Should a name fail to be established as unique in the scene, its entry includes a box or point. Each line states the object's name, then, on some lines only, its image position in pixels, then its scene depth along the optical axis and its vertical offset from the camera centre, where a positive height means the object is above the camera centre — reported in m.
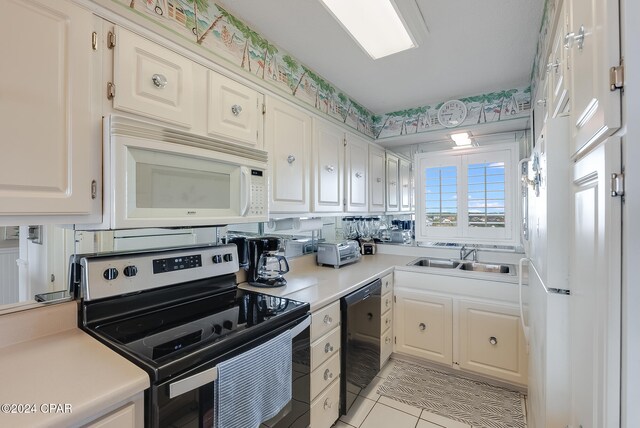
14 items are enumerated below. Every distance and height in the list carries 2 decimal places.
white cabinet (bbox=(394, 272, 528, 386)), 2.07 -0.85
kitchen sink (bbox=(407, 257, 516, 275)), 2.58 -0.46
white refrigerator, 0.91 -0.18
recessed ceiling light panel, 1.42 +1.04
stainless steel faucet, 2.70 -0.35
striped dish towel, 1.00 -0.64
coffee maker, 1.84 -0.30
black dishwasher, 1.77 -0.83
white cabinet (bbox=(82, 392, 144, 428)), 0.75 -0.53
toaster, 2.43 -0.32
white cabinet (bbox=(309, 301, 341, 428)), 1.53 -0.83
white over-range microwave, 1.04 +0.16
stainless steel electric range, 0.90 -0.44
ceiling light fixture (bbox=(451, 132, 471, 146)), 2.67 +0.72
